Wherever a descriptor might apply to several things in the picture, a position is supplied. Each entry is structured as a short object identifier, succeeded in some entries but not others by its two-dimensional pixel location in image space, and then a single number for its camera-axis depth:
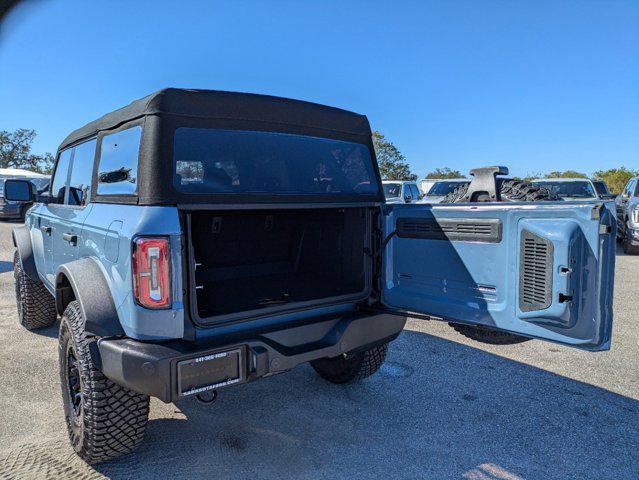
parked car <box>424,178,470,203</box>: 12.70
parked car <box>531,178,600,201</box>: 11.60
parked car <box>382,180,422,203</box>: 14.20
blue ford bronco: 2.17
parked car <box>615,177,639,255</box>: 10.41
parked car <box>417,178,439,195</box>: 20.83
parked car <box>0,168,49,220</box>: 16.97
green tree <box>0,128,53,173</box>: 54.00
